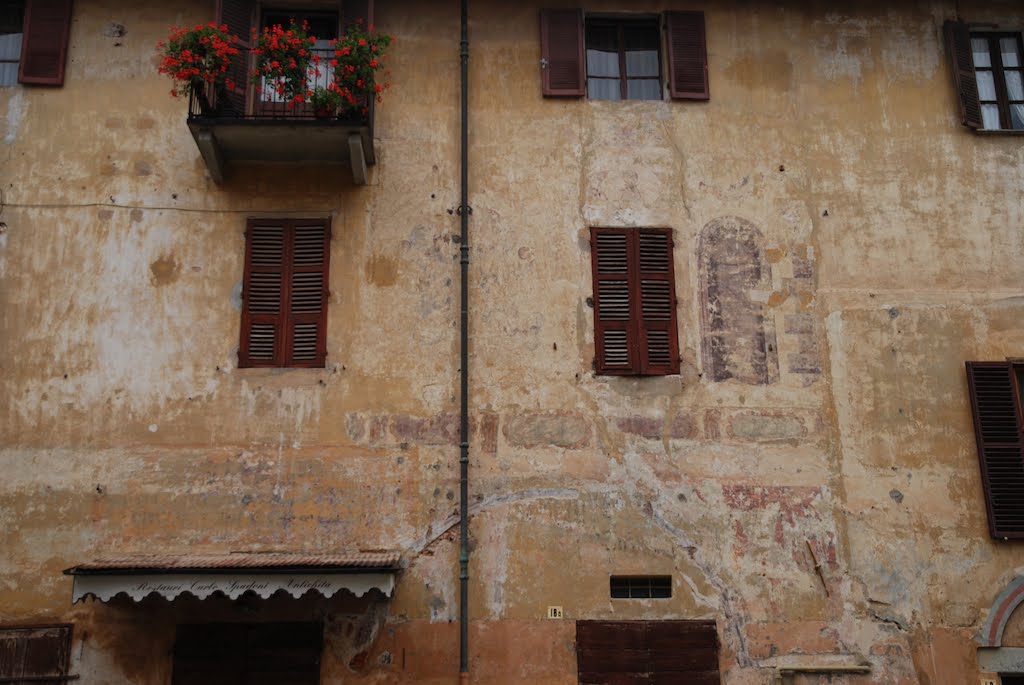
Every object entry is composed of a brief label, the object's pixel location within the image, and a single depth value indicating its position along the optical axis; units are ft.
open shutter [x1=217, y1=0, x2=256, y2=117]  37.42
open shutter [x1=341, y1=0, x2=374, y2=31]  38.65
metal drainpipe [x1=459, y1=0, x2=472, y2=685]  33.47
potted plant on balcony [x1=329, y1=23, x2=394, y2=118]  35.35
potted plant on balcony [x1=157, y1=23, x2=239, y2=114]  34.68
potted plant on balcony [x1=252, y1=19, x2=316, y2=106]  35.53
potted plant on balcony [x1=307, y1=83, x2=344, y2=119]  35.12
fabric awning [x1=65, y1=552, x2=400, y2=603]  30.32
